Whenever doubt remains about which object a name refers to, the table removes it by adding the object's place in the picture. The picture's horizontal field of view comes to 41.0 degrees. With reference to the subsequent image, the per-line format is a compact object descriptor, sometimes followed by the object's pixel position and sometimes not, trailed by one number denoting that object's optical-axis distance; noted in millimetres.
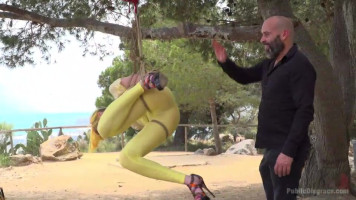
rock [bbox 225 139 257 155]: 12705
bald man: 2312
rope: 2968
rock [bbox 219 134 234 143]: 18891
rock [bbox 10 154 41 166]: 10328
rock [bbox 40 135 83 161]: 10969
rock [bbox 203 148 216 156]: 12506
